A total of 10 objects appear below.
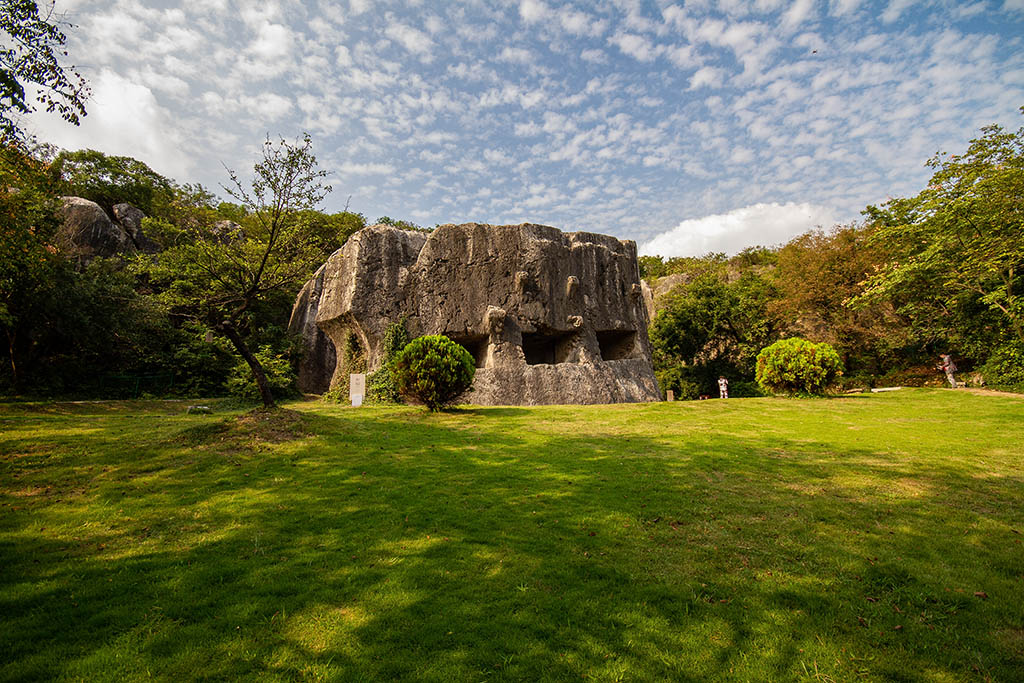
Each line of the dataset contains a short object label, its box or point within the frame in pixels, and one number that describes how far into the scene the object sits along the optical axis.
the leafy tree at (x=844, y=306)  22.58
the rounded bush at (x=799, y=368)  15.34
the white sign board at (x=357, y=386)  14.82
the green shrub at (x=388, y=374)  15.67
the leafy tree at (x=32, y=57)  6.00
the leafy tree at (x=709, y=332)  25.67
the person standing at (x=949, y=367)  18.51
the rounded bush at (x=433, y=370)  11.70
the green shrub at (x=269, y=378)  16.70
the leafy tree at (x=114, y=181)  24.23
